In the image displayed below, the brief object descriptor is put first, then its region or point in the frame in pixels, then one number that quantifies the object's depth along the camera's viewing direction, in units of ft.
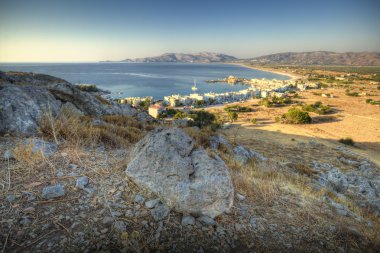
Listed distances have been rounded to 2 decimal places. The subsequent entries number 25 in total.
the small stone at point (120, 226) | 6.70
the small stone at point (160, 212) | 7.47
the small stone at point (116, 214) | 7.32
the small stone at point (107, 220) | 6.97
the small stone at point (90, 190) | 8.42
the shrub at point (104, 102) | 41.69
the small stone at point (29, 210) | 7.00
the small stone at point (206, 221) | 7.72
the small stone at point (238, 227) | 7.89
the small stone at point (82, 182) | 8.63
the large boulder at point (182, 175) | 8.12
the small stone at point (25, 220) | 6.55
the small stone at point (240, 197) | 10.19
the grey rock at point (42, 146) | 10.73
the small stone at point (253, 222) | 8.28
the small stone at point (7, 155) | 10.31
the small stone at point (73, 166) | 10.06
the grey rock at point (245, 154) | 25.96
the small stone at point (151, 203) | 7.94
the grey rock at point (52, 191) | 7.77
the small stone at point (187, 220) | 7.45
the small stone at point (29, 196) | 7.63
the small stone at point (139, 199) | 8.14
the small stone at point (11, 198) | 7.41
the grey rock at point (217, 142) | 25.95
